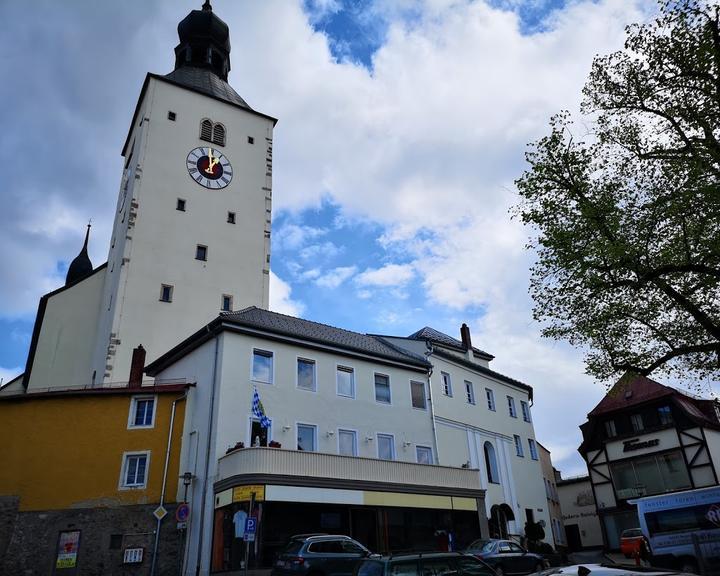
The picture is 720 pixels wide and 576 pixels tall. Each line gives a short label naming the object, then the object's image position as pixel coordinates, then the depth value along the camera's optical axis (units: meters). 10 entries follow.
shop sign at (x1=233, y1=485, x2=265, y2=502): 23.27
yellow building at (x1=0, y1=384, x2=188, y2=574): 24.23
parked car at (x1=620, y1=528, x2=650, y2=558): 29.69
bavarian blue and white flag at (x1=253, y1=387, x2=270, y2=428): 25.27
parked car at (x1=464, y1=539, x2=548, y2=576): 21.56
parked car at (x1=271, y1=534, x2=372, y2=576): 18.34
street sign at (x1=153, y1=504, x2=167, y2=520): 24.78
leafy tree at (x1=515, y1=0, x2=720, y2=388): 18.05
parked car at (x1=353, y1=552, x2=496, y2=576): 11.70
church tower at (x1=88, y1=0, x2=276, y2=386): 38.81
